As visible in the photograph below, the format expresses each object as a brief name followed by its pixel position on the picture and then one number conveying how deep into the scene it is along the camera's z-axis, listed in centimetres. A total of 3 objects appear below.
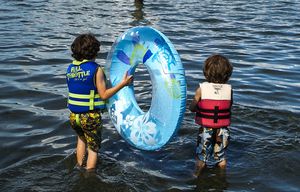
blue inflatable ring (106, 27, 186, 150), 516
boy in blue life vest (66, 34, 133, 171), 528
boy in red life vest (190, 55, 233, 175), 529
